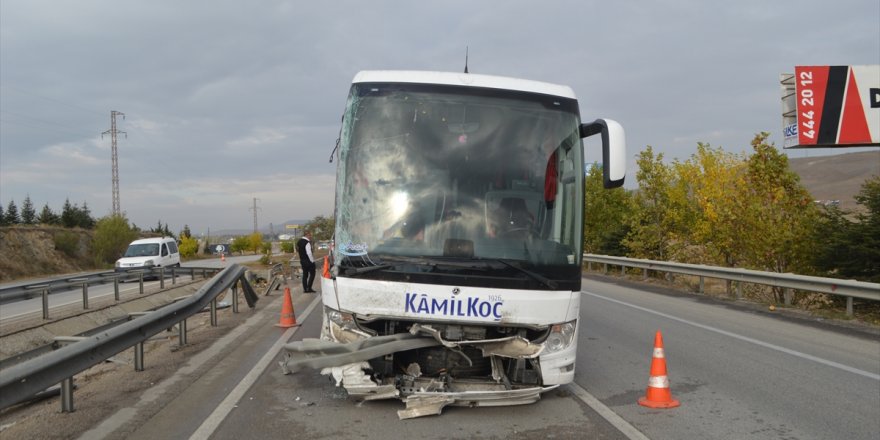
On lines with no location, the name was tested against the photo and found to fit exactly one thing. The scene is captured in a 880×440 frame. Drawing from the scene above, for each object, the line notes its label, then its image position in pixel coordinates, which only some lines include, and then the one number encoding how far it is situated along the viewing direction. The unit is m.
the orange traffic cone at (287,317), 11.26
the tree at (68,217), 62.83
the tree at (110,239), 51.94
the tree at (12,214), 64.25
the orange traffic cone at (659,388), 5.93
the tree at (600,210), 33.72
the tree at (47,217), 63.88
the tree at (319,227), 62.21
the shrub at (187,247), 72.44
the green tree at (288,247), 73.93
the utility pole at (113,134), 60.75
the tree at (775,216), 17.88
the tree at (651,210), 25.73
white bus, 5.38
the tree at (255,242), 100.88
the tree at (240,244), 105.30
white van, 28.16
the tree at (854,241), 15.46
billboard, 22.64
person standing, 18.42
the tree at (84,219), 65.81
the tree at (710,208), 20.25
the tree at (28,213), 67.19
